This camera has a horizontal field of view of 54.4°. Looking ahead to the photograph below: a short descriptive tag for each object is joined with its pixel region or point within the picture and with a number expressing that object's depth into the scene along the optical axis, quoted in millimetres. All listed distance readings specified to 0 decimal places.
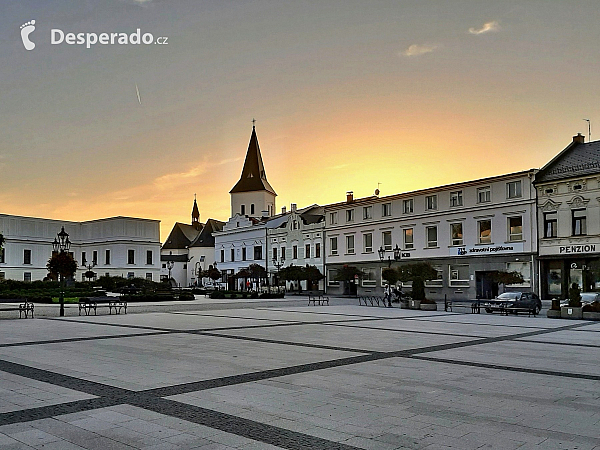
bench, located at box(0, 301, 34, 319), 23922
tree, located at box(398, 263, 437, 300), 33969
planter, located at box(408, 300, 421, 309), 33344
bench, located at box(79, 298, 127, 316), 25856
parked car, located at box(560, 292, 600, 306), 30797
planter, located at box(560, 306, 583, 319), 25969
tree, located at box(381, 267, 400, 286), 40500
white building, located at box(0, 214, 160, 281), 82438
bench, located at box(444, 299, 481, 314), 29875
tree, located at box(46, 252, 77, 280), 41112
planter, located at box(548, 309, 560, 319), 26438
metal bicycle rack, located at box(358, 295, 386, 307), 39450
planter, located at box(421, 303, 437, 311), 32781
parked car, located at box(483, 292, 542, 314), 28875
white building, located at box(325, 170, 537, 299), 41500
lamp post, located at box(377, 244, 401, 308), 36750
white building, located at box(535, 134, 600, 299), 37344
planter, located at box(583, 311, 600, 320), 25208
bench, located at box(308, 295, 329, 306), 38219
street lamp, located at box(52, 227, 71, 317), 30422
